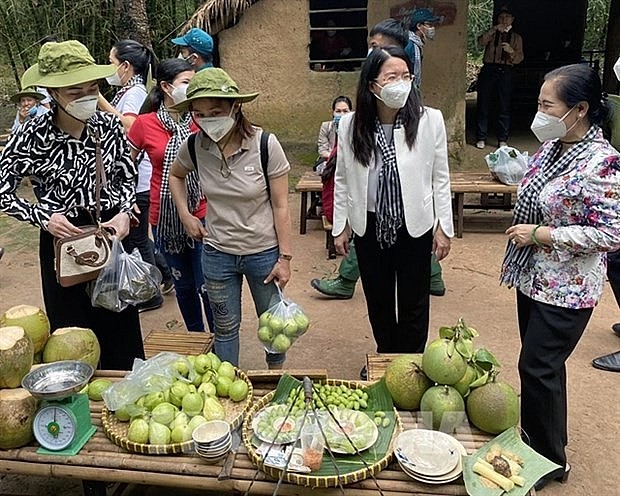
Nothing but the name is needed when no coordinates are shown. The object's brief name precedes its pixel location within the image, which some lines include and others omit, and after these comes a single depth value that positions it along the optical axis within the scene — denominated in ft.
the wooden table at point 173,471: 6.31
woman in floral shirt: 7.45
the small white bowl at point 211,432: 6.63
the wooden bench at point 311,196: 19.26
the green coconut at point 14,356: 7.07
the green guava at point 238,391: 7.58
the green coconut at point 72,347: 8.02
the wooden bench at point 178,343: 10.29
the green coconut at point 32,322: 7.98
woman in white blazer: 9.30
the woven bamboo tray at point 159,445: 6.77
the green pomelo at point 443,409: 7.06
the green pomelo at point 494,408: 6.95
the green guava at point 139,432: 6.86
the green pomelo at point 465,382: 7.36
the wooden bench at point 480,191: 19.06
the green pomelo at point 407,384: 7.47
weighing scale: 6.82
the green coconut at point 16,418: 6.82
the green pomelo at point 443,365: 7.16
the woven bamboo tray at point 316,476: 6.23
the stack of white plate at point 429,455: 6.30
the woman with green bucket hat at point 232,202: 8.48
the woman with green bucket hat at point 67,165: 8.39
